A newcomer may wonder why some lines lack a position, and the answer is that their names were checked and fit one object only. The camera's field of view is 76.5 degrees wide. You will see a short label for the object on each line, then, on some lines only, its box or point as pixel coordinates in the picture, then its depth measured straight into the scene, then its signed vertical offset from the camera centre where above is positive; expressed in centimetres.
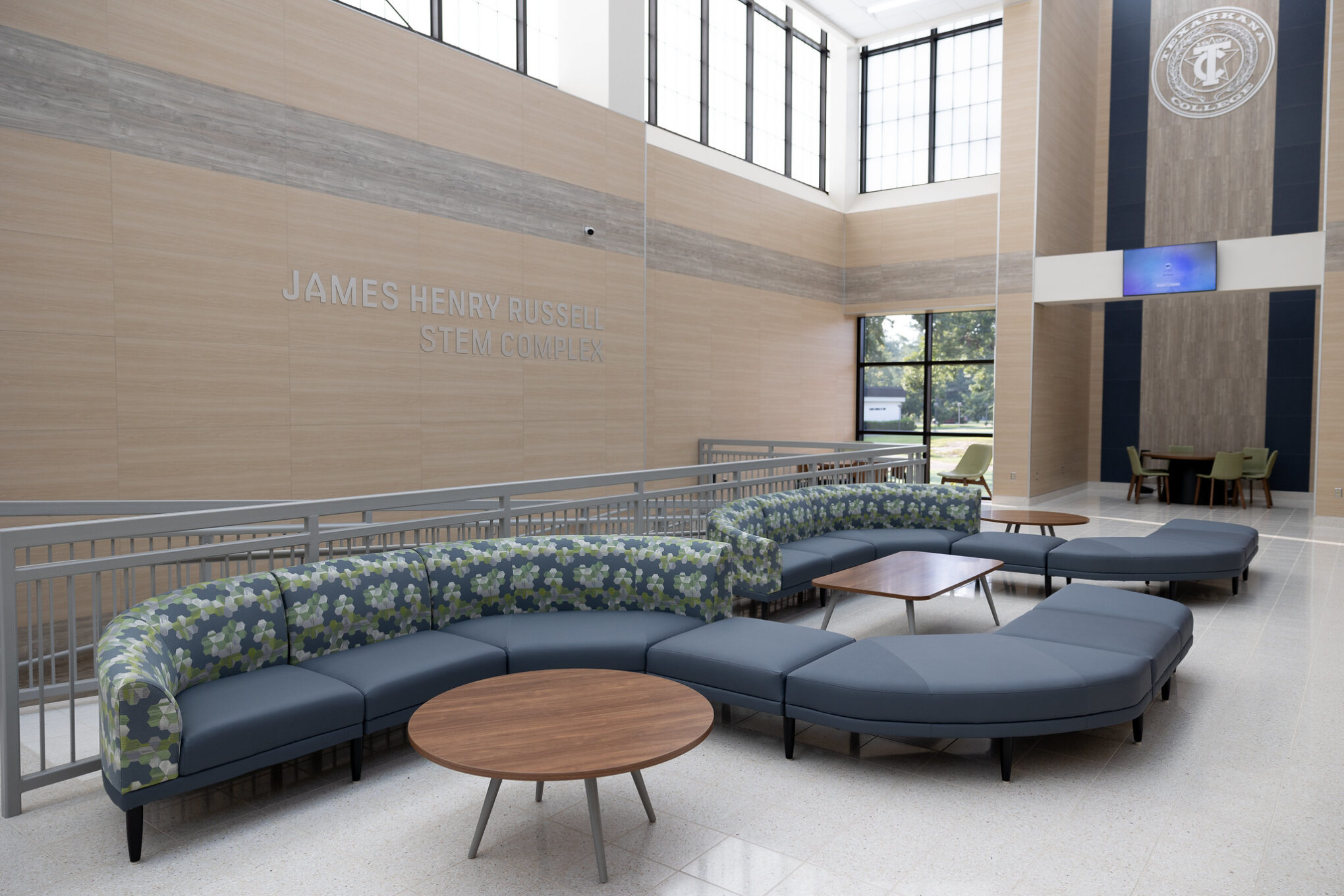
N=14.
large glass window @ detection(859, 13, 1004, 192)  1462 +547
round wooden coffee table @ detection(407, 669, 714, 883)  269 -110
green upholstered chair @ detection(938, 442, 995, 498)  1359 -84
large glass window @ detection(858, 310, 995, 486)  1496 +59
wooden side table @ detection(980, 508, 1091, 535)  818 -102
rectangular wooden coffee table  529 -109
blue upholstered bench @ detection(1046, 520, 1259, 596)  657 -113
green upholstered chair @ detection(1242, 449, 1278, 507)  1287 -91
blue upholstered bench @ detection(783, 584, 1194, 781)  354 -115
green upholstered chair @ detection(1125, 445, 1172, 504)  1346 -97
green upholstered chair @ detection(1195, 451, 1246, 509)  1257 -76
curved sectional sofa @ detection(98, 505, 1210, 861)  314 -112
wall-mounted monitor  1145 +199
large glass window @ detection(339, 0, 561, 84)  880 +426
